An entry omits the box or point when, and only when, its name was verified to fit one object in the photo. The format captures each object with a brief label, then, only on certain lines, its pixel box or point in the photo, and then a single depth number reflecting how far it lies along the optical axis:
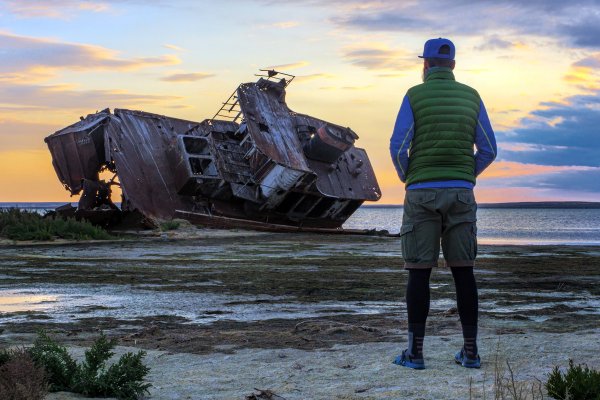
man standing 6.19
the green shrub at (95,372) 5.36
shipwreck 30.00
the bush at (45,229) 25.05
